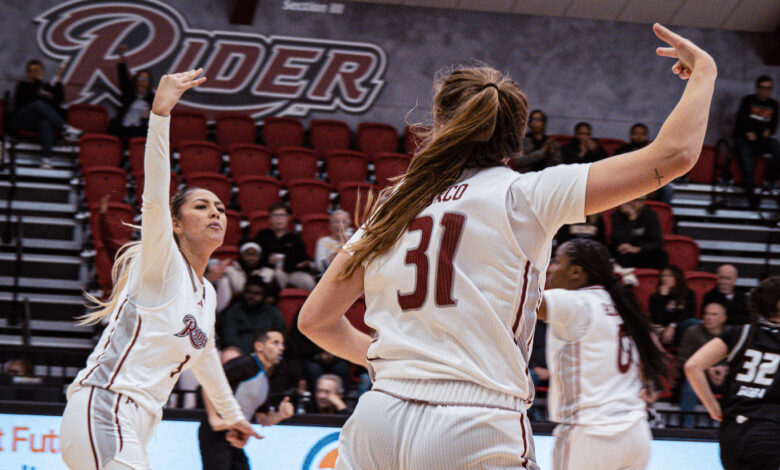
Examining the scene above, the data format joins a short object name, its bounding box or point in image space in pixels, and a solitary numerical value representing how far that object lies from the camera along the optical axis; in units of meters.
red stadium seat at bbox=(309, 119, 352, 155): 14.65
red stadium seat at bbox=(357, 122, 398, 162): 14.72
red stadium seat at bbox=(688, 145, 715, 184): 14.96
